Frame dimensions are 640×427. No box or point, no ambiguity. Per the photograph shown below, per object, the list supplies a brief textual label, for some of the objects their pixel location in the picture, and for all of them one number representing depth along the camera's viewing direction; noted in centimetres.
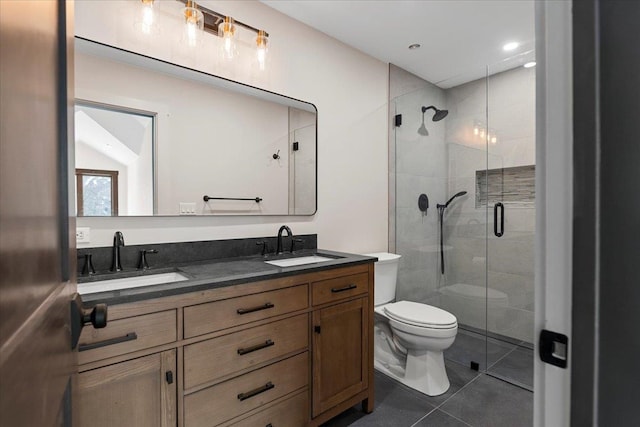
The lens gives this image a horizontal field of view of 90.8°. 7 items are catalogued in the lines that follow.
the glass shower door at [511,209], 255
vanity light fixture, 163
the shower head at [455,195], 297
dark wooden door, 33
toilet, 204
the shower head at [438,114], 307
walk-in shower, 259
